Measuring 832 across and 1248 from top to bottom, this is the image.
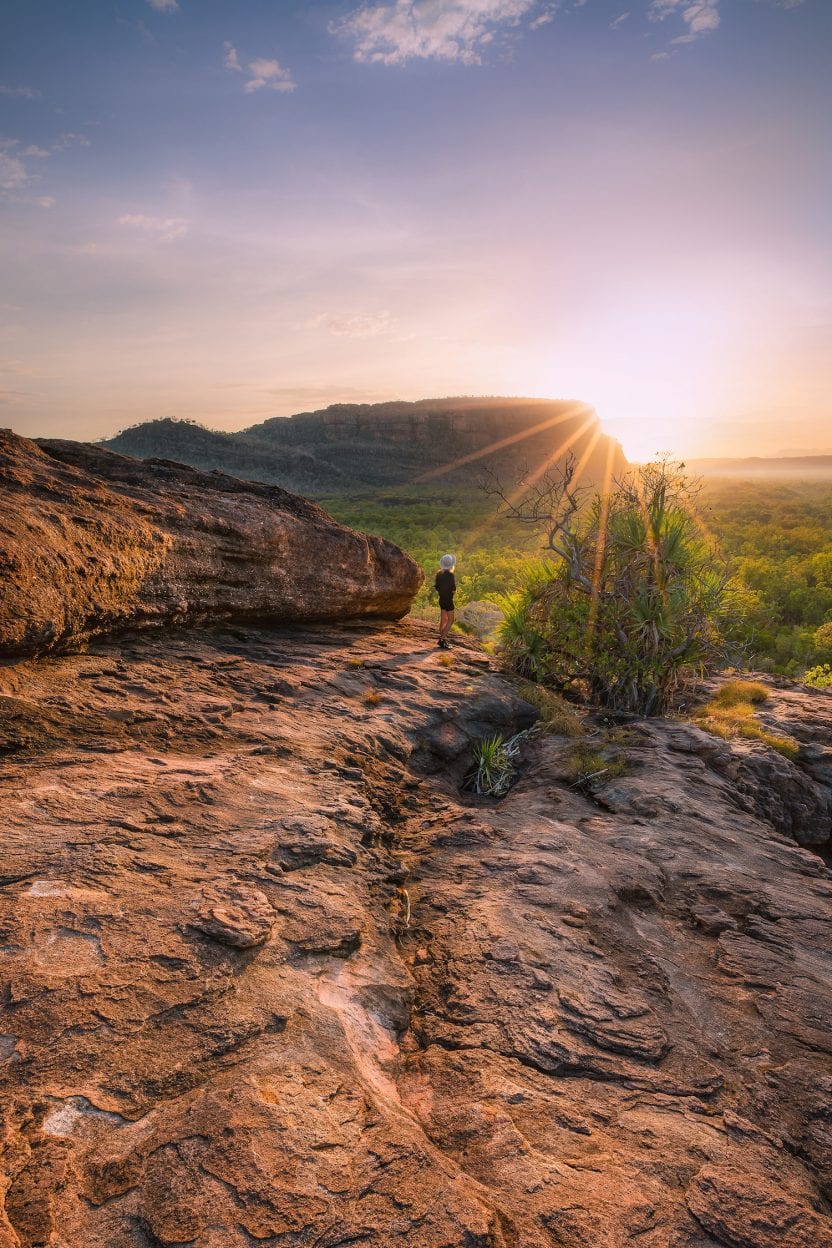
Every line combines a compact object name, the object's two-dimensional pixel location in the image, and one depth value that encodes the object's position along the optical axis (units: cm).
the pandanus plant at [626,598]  1055
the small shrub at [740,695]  1115
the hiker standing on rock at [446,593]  1077
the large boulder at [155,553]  534
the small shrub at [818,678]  1612
